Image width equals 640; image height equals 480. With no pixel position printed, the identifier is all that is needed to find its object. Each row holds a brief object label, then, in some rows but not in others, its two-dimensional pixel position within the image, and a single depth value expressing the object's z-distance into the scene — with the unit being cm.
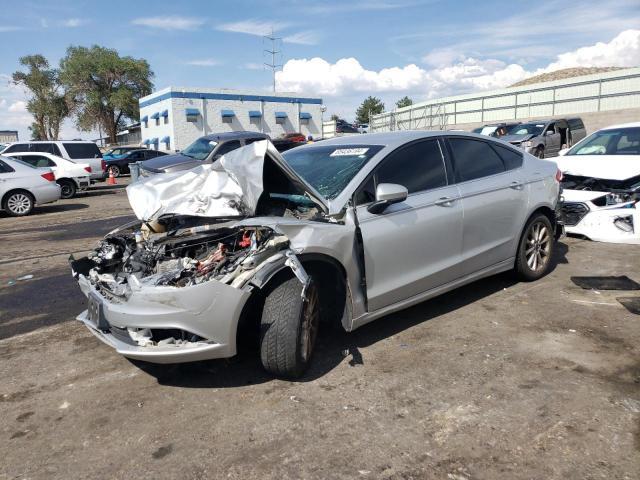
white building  4228
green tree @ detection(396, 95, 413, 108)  8514
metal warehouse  2503
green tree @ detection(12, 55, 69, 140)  5872
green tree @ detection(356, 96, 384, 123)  8425
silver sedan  322
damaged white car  686
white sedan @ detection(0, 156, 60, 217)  1277
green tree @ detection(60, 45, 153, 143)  5519
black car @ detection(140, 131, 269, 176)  1298
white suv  1875
